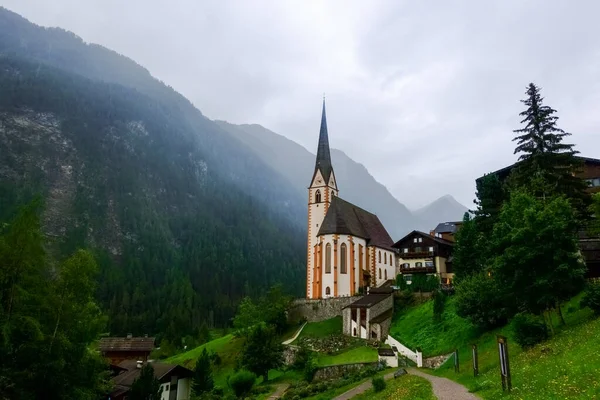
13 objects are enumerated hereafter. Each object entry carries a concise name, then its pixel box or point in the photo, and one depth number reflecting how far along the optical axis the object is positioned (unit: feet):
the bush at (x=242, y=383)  133.39
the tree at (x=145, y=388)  113.19
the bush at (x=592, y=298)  80.48
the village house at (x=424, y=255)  216.13
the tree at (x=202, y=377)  141.59
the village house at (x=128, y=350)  186.60
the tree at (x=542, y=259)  82.07
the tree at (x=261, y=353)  144.15
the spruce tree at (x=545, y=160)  119.44
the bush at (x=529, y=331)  81.35
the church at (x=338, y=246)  213.87
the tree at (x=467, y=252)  159.94
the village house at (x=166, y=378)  143.13
